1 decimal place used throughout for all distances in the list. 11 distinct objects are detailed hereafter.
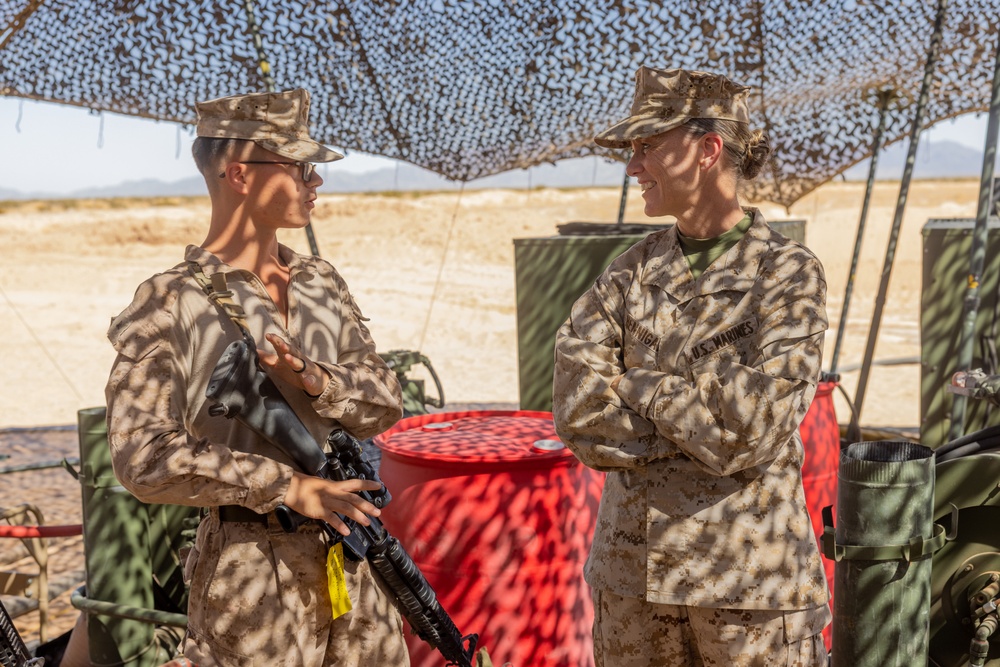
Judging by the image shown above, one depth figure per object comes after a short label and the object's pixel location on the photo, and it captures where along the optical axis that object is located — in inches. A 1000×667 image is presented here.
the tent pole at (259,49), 163.3
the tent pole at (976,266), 153.9
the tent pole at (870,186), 245.1
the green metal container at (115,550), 127.4
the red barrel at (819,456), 131.8
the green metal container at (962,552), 96.3
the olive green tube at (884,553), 83.3
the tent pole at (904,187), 195.3
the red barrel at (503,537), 103.0
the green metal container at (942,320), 212.1
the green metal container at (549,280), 197.2
